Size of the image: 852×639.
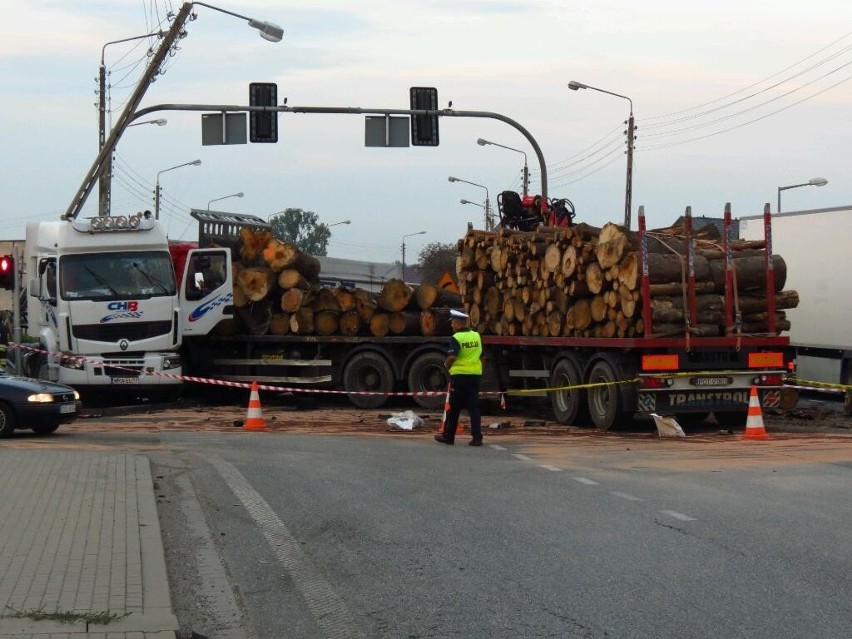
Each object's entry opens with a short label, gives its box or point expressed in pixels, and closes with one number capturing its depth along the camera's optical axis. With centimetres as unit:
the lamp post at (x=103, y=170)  3372
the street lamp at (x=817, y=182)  5491
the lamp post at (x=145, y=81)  2702
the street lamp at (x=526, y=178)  5555
